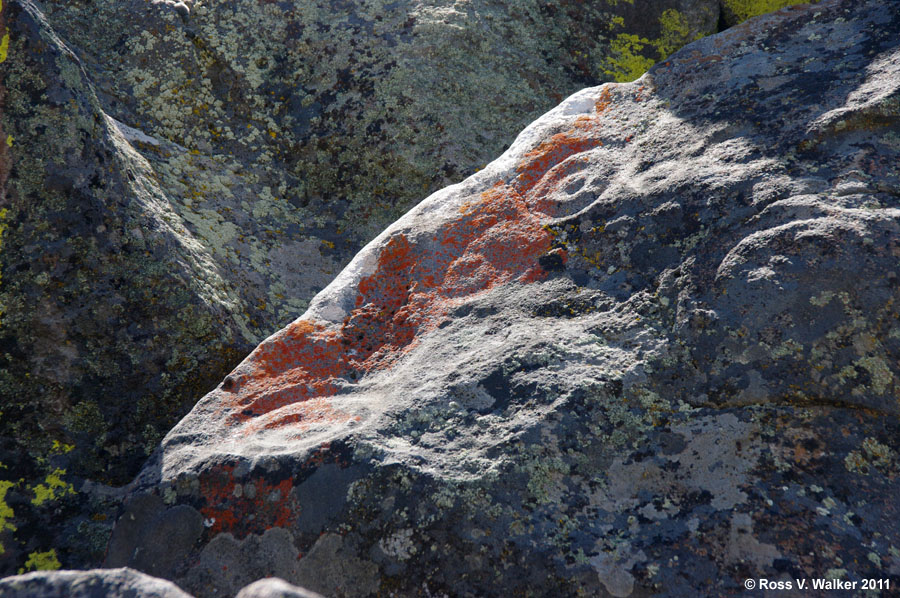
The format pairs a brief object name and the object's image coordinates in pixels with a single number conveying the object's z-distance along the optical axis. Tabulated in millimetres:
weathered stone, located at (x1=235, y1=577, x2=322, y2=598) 1998
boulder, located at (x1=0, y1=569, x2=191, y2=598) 2101
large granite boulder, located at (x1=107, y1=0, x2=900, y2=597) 2300
